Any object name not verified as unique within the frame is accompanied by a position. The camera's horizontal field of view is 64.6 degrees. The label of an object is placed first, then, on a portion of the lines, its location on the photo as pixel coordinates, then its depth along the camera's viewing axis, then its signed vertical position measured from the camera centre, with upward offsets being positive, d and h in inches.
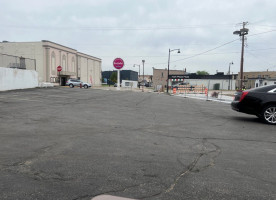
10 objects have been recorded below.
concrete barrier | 788.0 +10.8
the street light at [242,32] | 1246.0 +308.5
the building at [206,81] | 2608.3 +38.2
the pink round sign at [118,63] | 1382.5 +126.8
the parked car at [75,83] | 1601.0 -6.1
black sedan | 307.7 -24.8
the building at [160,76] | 3299.7 +115.8
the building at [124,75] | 5221.0 +199.7
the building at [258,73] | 3649.6 +197.2
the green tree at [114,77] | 4255.9 +106.7
